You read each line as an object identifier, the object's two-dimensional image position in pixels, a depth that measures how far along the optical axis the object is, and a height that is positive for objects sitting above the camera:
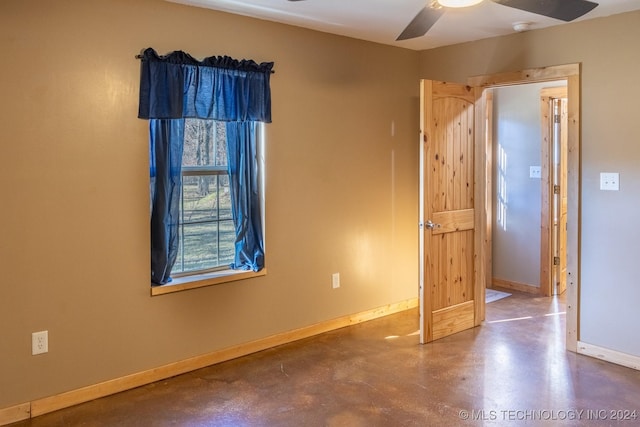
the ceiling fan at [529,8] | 2.43 +0.85
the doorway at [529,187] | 5.46 +0.02
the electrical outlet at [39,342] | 2.93 -0.81
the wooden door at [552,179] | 5.43 +0.09
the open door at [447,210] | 4.04 -0.16
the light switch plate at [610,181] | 3.64 +0.05
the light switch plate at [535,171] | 5.52 +0.17
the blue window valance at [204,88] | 3.24 +0.67
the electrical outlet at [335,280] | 4.42 -0.74
